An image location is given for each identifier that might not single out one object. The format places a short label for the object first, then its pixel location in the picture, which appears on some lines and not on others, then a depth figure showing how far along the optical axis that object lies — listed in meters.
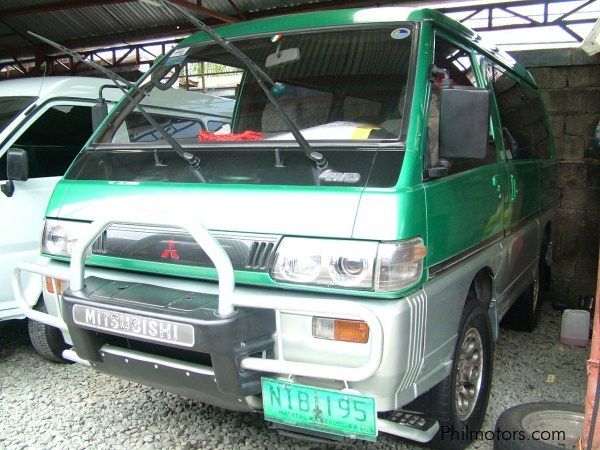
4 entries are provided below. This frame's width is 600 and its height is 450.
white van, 3.94
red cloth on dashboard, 2.83
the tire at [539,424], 2.65
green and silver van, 2.10
